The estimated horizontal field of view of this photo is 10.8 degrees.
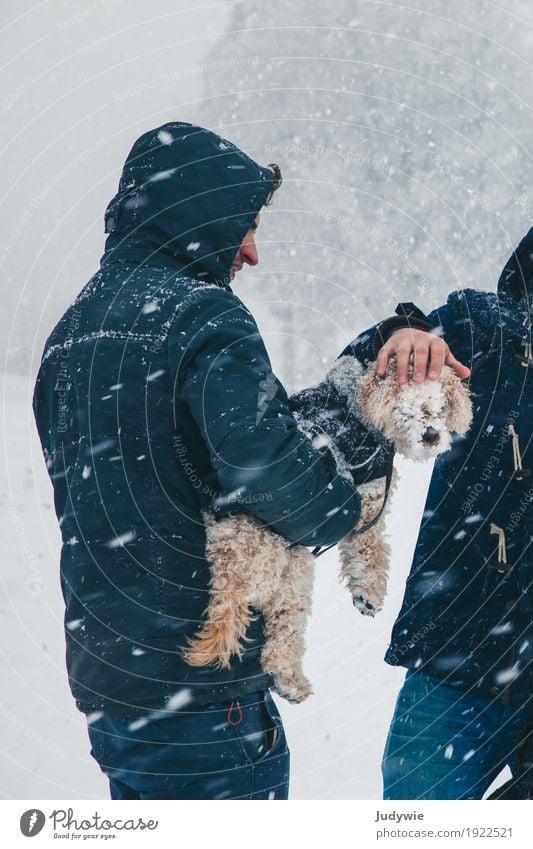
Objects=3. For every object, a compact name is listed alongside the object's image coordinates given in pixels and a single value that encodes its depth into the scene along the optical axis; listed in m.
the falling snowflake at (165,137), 4.45
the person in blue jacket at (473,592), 4.54
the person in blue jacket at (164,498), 4.27
